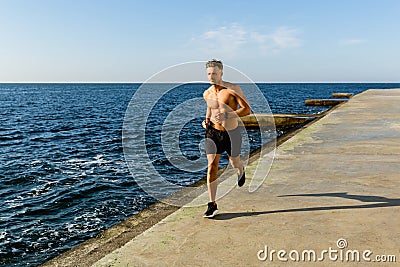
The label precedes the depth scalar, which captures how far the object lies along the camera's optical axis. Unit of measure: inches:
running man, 196.3
